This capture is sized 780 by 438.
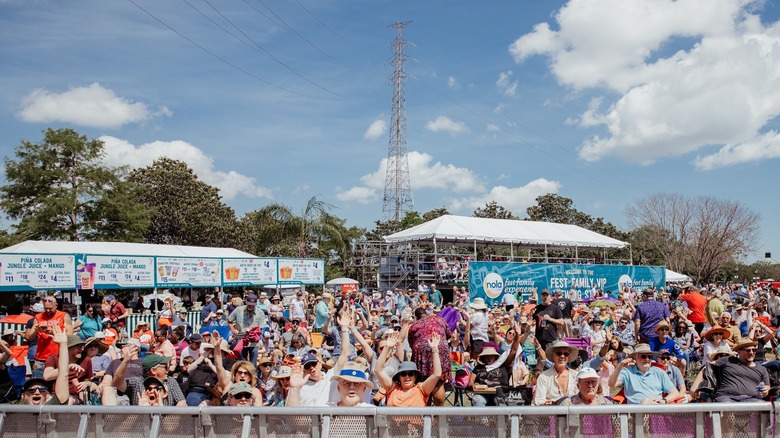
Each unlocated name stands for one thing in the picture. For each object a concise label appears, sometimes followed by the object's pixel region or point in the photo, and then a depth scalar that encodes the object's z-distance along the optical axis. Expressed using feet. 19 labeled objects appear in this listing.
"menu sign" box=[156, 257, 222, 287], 70.79
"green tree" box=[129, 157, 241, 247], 166.20
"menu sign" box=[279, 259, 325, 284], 84.43
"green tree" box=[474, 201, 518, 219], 242.17
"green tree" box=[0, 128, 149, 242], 133.80
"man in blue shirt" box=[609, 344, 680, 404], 21.24
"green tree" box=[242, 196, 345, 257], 112.37
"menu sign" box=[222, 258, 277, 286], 79.36
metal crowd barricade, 13.87
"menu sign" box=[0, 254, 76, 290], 57.88
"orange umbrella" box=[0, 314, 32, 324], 42.30
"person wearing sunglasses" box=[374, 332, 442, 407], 19.21
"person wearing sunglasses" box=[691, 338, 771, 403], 21.70
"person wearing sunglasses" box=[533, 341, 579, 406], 21.39
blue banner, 77.41
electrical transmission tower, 172.04
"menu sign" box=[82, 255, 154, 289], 62.49
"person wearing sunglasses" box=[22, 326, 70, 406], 18.65
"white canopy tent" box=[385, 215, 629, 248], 97.48
